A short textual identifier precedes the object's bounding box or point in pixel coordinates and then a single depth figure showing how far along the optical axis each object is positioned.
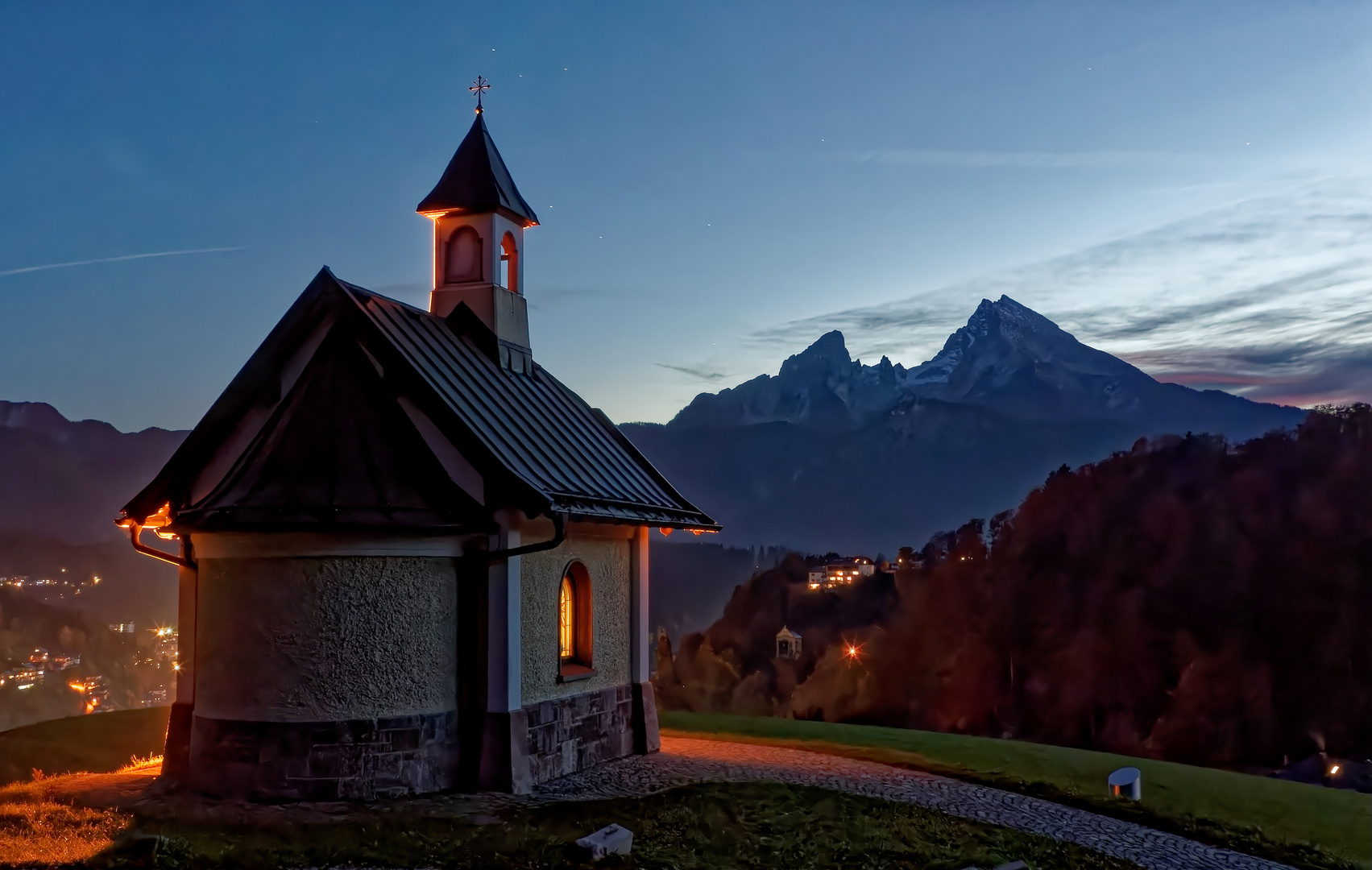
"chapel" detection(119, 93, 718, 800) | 12.19
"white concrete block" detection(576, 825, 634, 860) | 9.59
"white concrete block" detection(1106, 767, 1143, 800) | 14.95
